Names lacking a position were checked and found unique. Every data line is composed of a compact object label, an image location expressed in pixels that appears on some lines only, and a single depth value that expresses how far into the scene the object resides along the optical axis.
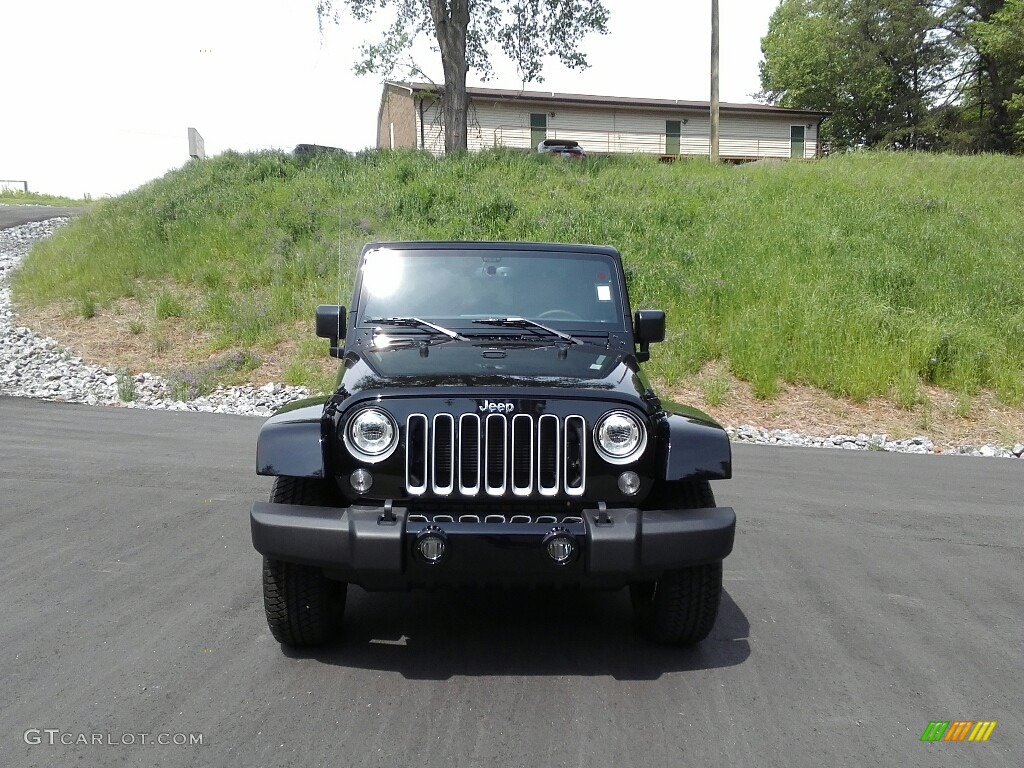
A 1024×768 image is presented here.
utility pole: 23.67
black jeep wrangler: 3.25
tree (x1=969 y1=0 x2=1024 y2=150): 39.53
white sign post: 28.20
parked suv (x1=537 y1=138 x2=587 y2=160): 29.48
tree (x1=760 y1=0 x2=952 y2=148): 45.84
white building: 35.28
